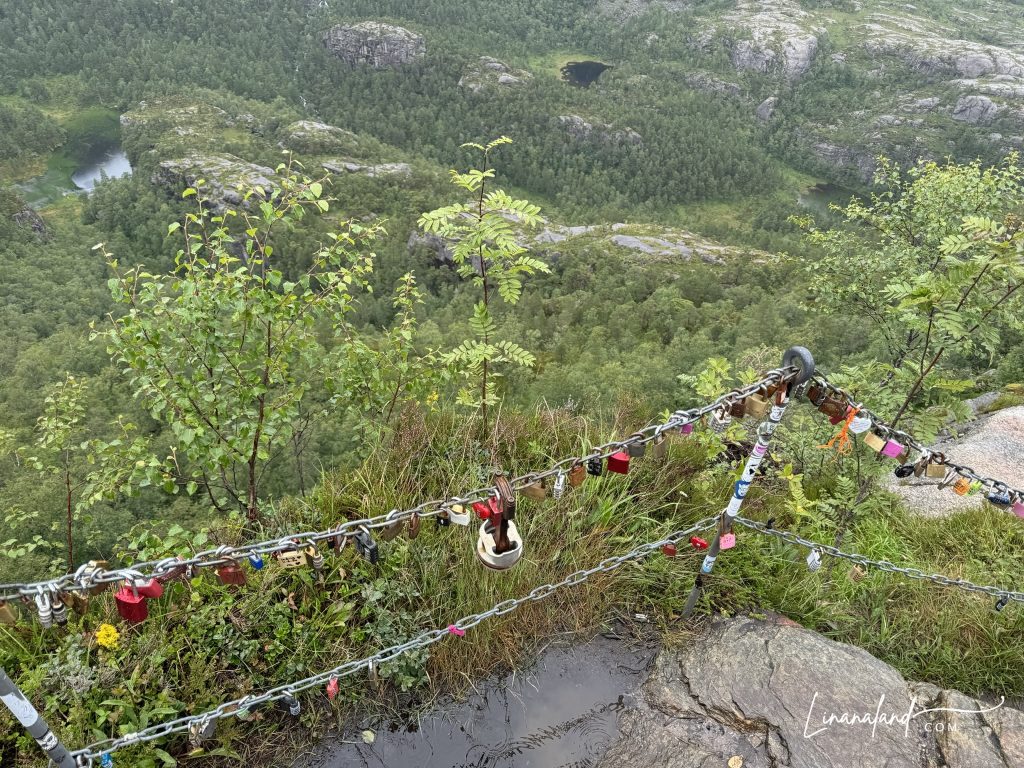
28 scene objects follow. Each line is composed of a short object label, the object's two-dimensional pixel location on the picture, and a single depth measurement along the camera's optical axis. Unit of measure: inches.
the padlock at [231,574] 99.6
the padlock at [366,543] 102.7
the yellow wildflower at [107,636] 121.9
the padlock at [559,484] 115.7
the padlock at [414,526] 110.2
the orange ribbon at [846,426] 118.9
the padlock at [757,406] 113.0
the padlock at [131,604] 88.7
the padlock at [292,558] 104.6
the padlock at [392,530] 103.0
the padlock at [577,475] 123.5
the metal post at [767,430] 108.8
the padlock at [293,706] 122.3
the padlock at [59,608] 91.2
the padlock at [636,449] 116.4
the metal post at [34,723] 79.5
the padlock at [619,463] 119.8
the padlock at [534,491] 116.8
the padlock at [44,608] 85.0
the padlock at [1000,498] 135.0
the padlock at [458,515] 108.9
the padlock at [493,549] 106.7
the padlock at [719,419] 114.1
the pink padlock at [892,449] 121.5
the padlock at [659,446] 119.1
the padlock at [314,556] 107.3
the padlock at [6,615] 83.5
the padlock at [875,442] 122.8
